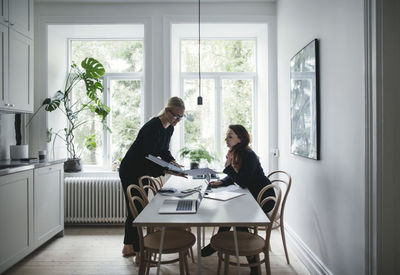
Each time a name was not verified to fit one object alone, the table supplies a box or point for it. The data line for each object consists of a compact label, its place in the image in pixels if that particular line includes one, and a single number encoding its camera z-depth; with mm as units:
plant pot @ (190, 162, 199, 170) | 3426
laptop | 1688
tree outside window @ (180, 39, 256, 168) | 4066
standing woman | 2459
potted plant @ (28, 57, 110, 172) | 3471
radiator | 3543
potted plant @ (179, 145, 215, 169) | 3447
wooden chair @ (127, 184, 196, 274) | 1833
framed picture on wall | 2271
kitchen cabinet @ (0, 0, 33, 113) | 2637
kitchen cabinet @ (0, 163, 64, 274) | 2283
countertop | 2319
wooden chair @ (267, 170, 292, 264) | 3297
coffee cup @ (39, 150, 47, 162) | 3082
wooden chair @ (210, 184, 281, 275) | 1826
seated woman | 2371
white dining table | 1504
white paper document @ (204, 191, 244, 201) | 2023
